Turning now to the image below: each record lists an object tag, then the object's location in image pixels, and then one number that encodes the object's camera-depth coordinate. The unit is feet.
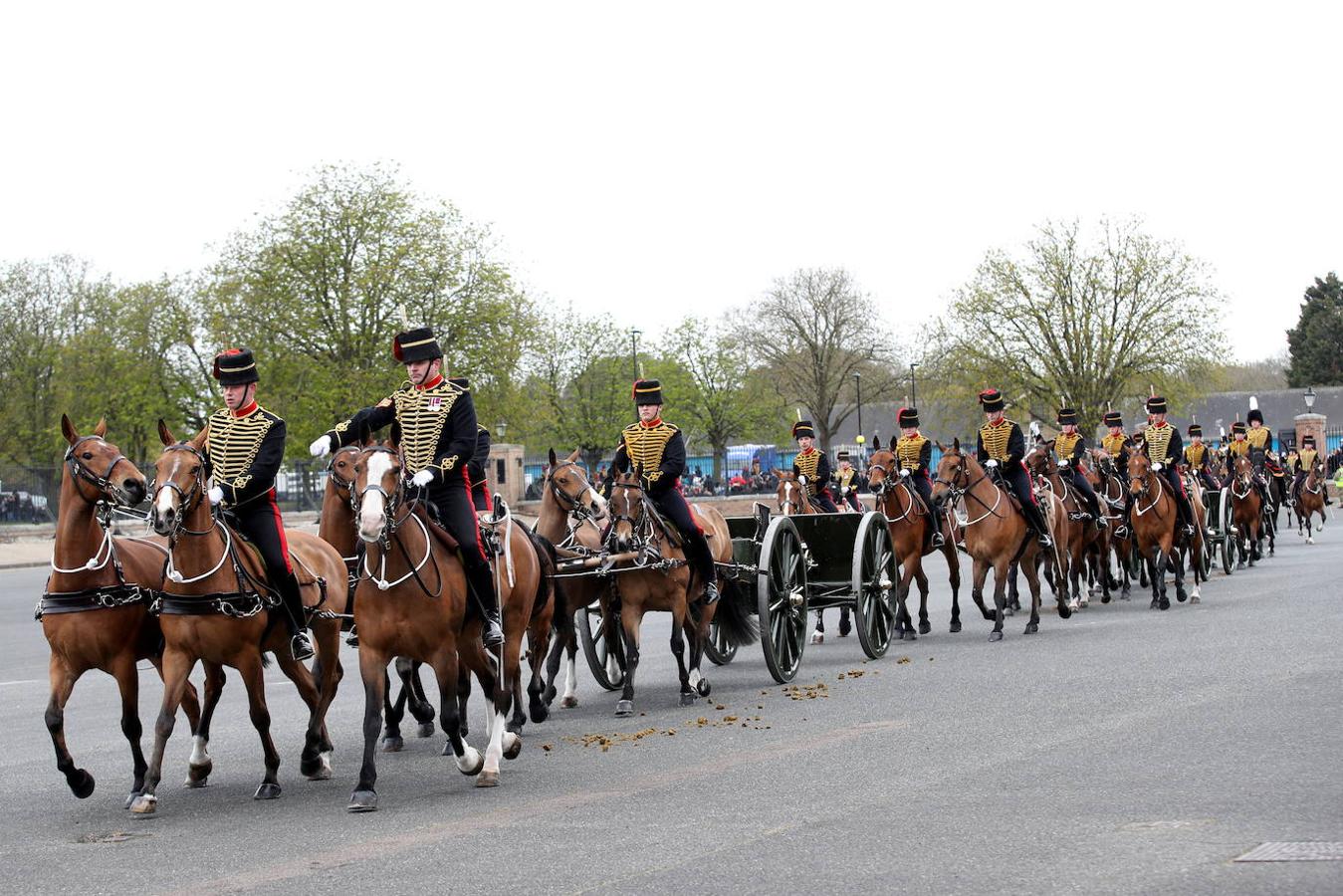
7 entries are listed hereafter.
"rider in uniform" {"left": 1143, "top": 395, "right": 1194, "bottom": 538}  74.64
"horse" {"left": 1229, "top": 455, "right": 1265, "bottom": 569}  99.14
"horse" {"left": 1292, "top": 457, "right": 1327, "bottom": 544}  126.11
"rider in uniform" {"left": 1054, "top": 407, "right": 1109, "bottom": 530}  70.90
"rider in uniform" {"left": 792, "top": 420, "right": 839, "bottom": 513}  68.03
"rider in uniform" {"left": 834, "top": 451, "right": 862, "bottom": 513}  79.61
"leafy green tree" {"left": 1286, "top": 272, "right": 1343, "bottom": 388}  335.67
